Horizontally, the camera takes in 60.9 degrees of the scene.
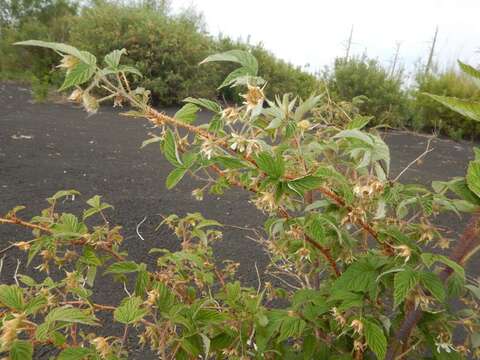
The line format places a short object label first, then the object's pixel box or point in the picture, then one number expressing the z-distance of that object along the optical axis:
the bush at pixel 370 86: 7.54
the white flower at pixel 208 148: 0.60
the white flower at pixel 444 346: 0.81
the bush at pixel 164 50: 7.75
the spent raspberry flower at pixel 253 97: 0.57
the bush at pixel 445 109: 7.43
